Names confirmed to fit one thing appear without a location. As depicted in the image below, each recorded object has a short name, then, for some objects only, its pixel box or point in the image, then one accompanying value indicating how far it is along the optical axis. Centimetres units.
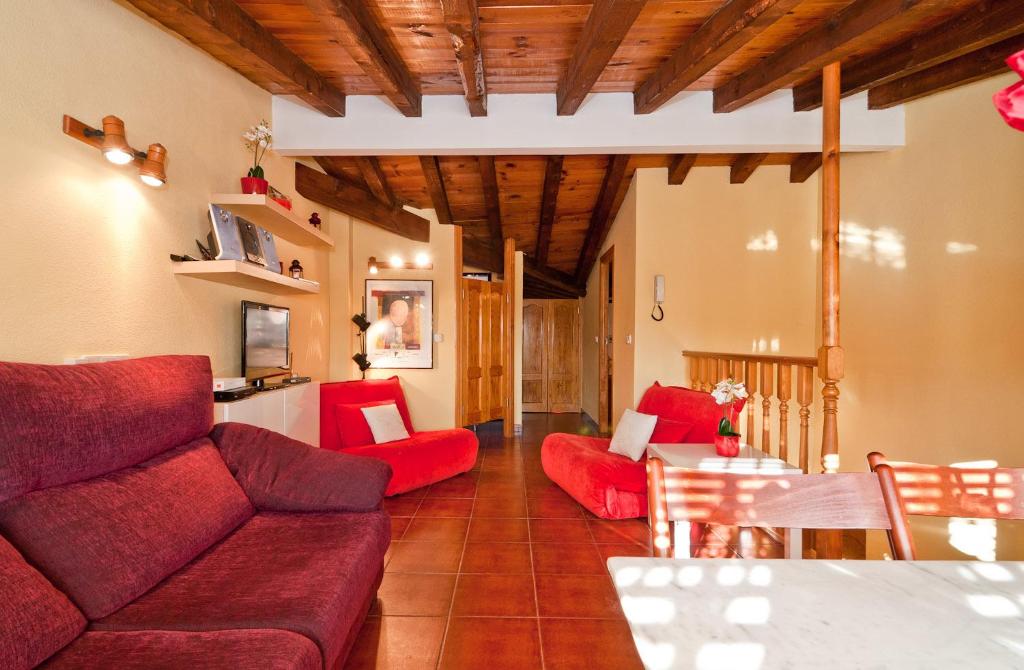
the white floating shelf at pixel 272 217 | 270
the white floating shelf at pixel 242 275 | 240
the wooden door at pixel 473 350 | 565
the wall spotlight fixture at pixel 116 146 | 183
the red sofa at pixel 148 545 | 113
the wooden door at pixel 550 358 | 785
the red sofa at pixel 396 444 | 355
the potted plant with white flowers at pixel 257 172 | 283
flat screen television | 288
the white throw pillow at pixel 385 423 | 388
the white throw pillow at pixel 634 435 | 343
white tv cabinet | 232
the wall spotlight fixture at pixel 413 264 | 530
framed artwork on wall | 527
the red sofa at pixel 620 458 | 308
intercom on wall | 446
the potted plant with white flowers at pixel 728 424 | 277
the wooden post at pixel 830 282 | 270
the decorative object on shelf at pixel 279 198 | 299
